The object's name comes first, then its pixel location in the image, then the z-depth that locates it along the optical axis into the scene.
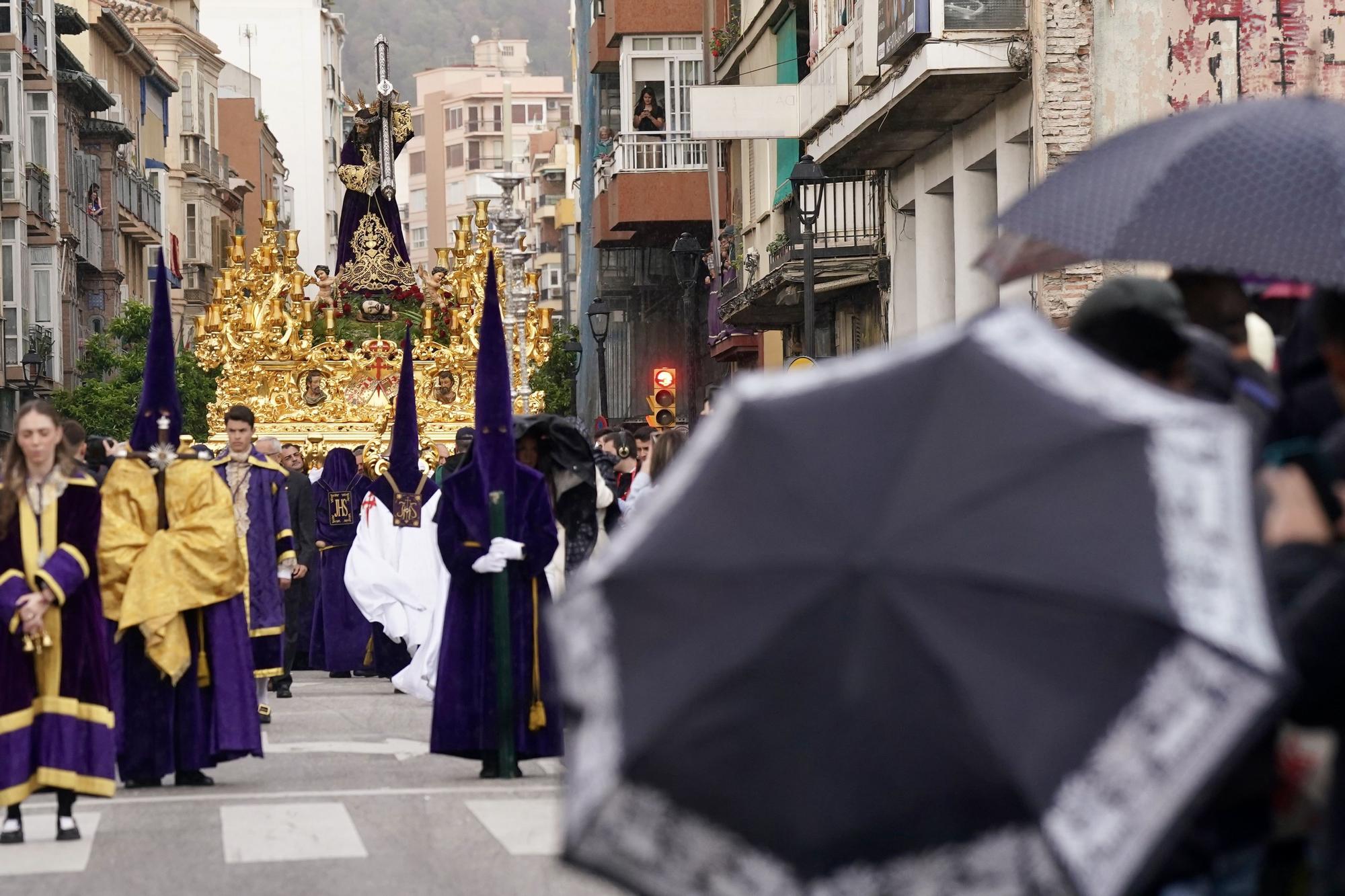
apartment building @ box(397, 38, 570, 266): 172.12
